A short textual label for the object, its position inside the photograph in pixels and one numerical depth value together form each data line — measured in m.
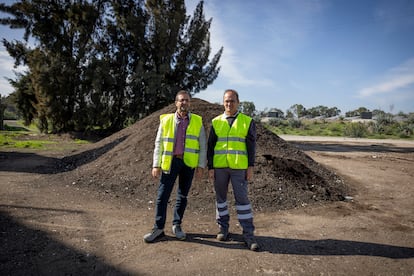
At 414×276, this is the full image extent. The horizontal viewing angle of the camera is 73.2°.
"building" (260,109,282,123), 72.03
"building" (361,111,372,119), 55.87
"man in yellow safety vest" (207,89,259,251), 3.68
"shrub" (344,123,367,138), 31.06
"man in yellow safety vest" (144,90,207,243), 3.67
